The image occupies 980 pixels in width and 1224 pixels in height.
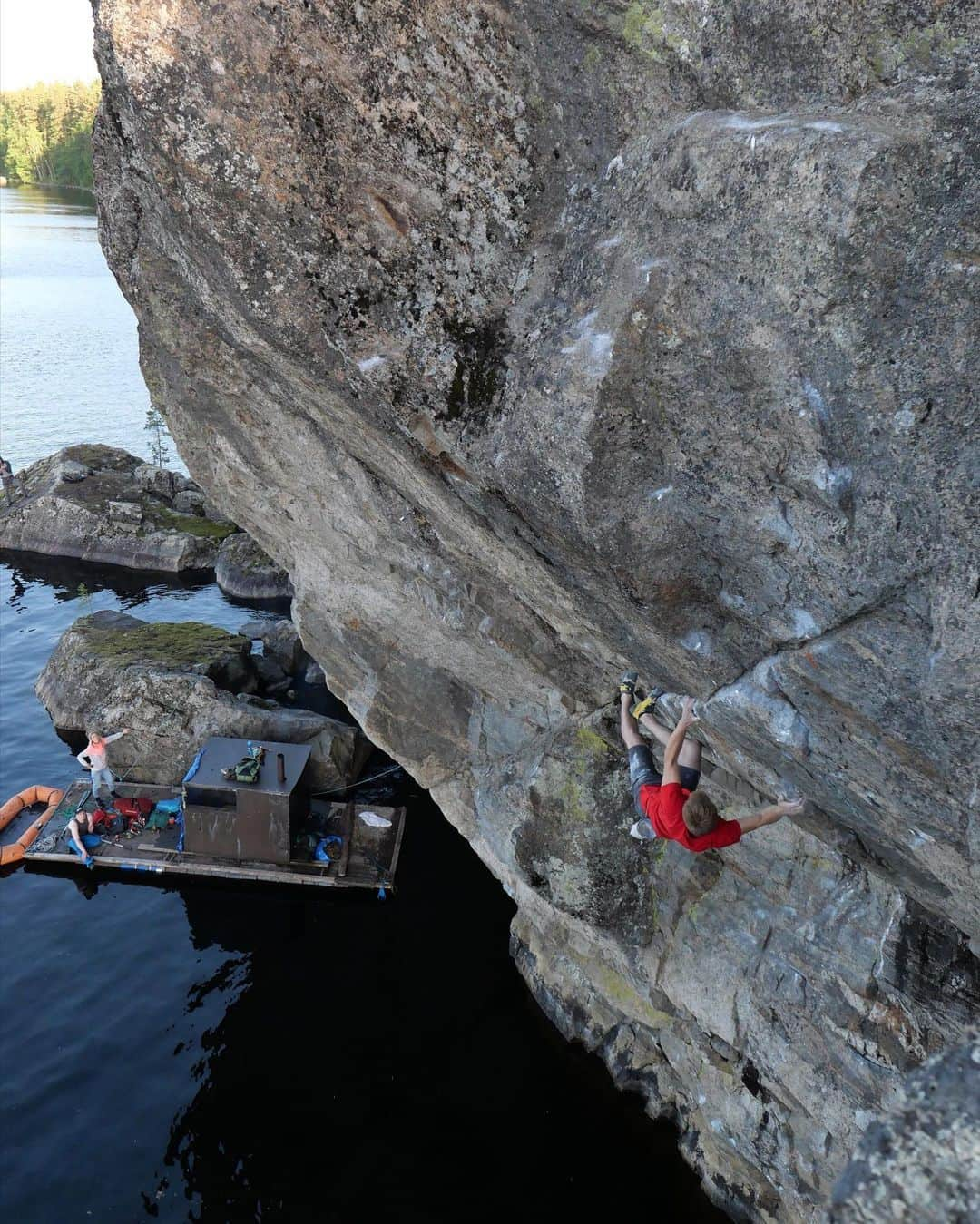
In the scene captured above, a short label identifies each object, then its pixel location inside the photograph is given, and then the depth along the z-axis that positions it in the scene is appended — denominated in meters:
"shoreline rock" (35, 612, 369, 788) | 24.86
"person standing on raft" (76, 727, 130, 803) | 23.03
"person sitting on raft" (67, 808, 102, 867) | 21.61
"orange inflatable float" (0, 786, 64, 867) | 21.84
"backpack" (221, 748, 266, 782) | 21.09
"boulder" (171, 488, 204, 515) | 43.94
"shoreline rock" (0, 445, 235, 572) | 39.94
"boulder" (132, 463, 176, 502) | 44.12
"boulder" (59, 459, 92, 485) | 42.56
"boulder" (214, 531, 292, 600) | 37.62
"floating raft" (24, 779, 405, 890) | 21.23
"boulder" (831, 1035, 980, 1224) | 4.42
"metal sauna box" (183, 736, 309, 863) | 20.98
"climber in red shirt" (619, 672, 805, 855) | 9.09
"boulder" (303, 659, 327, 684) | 31.22
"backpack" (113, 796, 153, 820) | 22.94
